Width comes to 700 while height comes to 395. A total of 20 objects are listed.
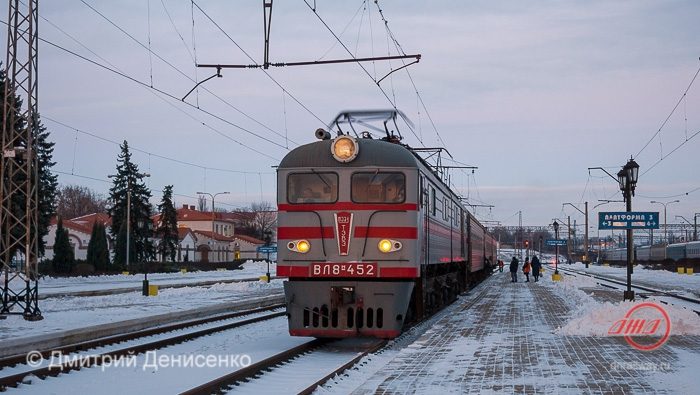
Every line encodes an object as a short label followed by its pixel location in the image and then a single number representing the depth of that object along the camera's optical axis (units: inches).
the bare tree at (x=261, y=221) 5654.5
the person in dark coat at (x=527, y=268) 1713.0
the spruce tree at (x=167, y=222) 3289.9
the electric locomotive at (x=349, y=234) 505.7
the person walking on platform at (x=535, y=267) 1704.2
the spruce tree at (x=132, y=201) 2874.0
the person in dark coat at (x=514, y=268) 1579.7
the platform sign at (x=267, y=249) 1471.5
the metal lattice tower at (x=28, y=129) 699.4
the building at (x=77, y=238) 3400.6
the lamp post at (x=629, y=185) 852.0
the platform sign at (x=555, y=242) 2286.9
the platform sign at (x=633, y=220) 866.8
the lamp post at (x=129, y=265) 1100.9
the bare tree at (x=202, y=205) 6535.4
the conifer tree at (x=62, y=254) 2169.0
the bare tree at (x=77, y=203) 5083.7
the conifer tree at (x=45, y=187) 2107.5
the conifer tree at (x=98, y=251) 2345.0
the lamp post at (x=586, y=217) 2875.2
